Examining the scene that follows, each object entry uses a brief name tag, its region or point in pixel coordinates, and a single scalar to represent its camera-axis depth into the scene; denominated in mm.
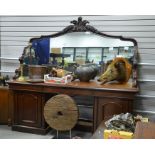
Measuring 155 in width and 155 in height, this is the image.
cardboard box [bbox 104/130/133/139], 1644
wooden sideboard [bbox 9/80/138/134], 2900
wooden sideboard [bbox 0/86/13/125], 3457
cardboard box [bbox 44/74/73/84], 3166
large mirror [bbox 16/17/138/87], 3426
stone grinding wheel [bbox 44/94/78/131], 2975
